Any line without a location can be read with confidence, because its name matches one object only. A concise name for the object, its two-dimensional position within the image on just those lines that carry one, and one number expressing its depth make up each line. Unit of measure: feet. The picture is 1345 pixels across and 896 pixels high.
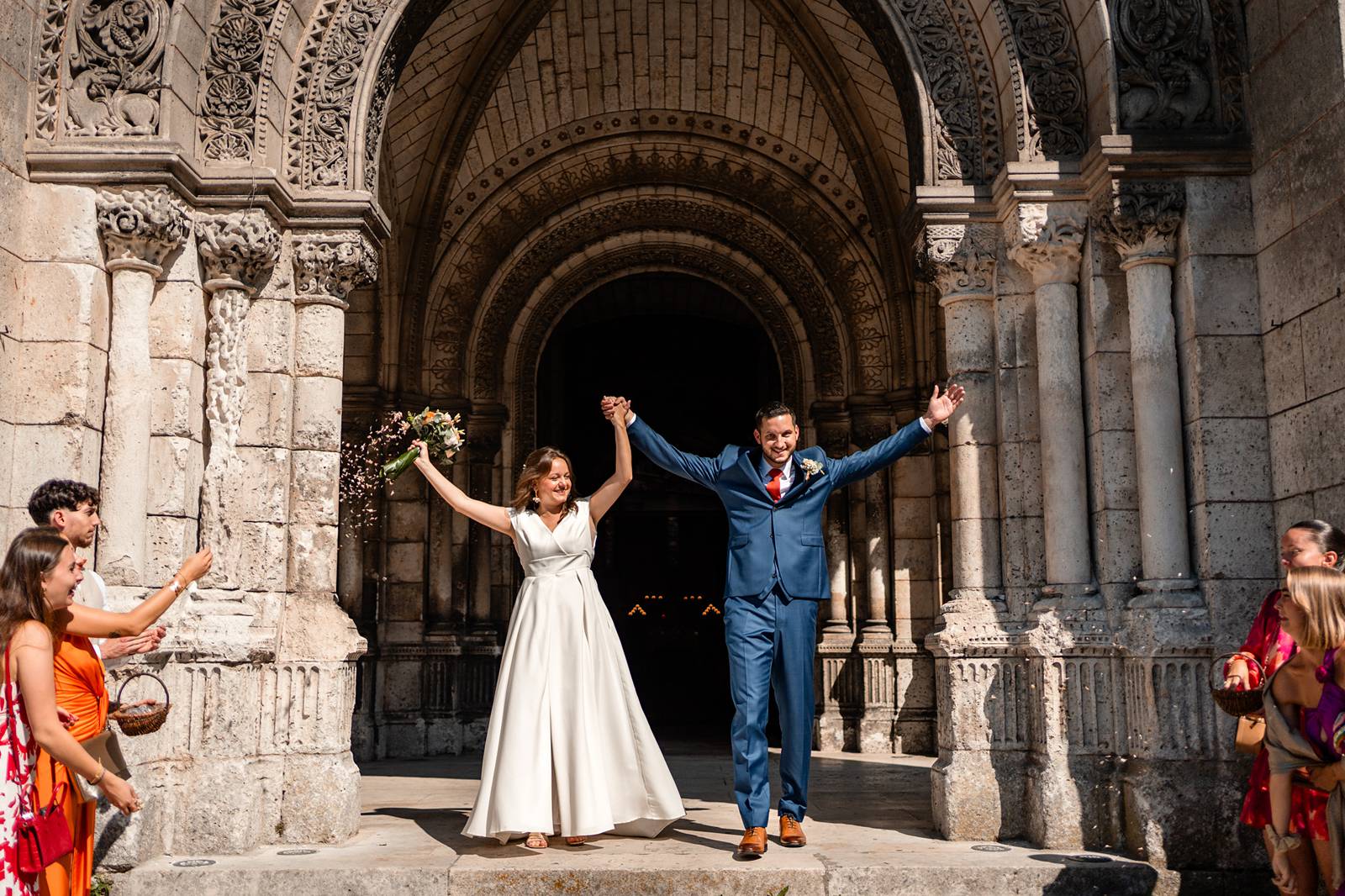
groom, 17.28
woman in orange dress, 12.82
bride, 17.51
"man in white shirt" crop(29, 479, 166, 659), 14.53
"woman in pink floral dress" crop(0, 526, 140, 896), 11.87
